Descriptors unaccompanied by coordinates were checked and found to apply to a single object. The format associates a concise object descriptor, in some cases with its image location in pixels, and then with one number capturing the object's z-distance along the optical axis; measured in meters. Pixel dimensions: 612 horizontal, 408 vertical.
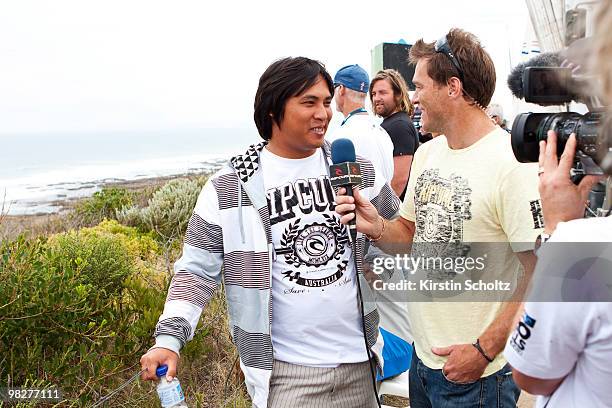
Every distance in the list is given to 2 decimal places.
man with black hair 2.28
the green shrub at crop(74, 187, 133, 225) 9.26
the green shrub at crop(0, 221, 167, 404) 3.20
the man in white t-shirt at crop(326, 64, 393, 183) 4.49
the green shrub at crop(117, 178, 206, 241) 7.93
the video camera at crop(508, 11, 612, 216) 1.21
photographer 1.13
